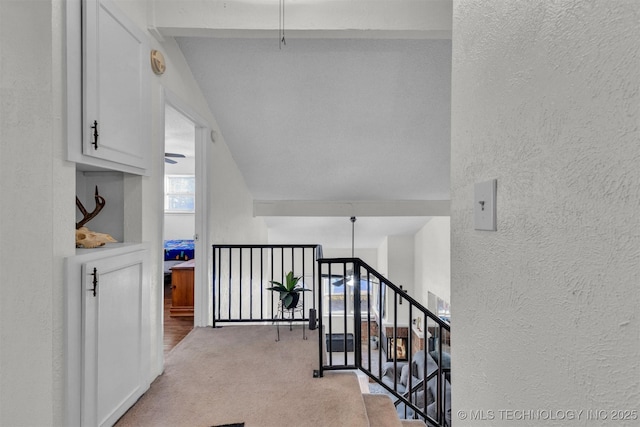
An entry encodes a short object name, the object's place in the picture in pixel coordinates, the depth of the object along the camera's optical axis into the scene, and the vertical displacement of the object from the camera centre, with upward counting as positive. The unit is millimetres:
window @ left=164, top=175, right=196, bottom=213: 7887 +522
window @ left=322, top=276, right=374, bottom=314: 10276 -2668
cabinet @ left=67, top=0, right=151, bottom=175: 1536 +665
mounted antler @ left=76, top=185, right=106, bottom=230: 1901 +35
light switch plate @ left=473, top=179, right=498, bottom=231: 802 +28
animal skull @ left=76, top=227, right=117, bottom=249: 1730 -123
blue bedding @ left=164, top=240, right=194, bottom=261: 6863 -771
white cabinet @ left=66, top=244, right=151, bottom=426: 1507 -601
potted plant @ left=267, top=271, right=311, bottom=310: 3119 -730
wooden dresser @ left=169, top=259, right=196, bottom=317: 4277 -984
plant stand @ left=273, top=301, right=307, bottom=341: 3211 -1121
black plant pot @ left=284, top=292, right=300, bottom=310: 3127 -811
